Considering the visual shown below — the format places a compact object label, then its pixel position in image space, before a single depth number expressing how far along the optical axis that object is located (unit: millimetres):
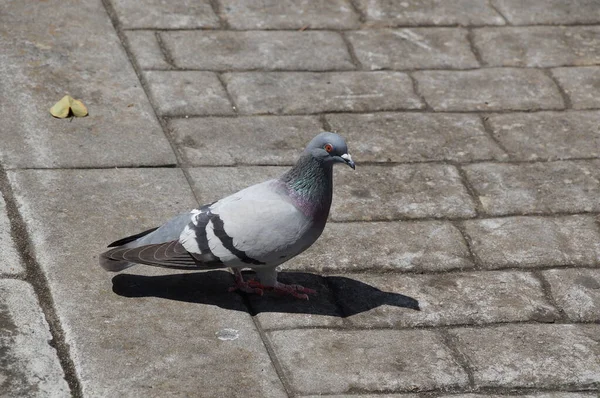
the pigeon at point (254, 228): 7996
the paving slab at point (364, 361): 7551
